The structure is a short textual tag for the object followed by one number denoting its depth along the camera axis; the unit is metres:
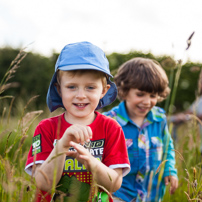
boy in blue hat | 1.76
